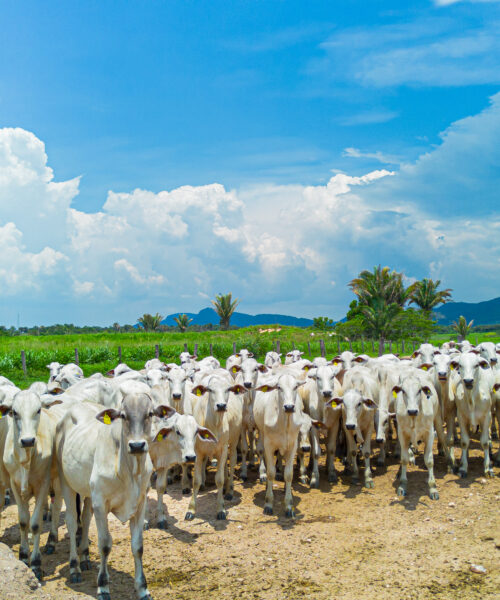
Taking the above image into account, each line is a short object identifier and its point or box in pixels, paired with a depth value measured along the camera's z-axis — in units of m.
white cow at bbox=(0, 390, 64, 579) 7.31
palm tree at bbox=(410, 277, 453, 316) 63.62
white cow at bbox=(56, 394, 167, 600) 6.03
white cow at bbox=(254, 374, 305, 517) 9.50
